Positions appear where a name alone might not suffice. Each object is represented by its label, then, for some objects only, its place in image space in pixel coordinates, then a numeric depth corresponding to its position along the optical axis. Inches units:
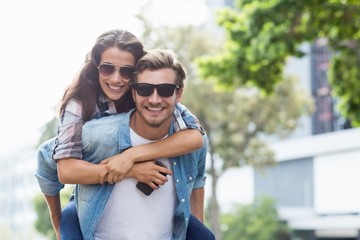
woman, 150.9
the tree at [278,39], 611.5
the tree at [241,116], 1309.1
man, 150.6
